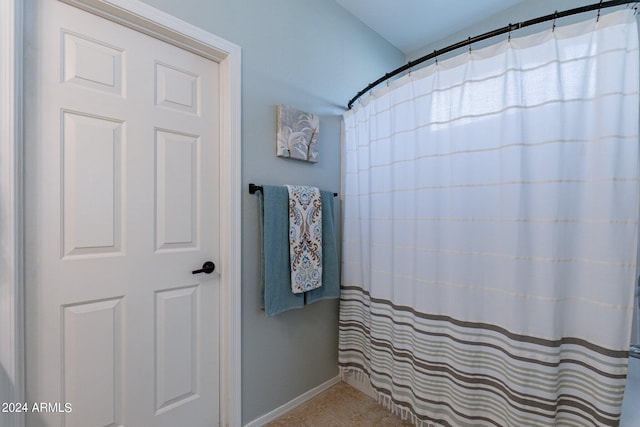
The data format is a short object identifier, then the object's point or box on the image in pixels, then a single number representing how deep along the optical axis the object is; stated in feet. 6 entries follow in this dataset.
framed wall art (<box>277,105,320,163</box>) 4.76
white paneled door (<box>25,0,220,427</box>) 3.08
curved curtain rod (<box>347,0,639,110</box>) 2.94
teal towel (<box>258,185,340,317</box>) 4.53
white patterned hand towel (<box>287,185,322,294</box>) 4.80
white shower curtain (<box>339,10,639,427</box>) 2.88
